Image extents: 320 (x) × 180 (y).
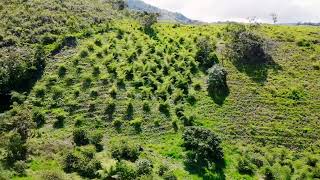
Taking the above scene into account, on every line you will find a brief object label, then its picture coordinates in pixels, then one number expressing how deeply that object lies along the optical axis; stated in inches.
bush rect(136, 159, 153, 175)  1329.7
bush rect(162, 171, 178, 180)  1342.0
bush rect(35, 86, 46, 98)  1797.7
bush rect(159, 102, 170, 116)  1746.9
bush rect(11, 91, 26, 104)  1739.2
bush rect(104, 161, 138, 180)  1300.5
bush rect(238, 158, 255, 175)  1501.0
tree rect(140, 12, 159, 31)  2430.5
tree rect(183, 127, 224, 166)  1498.7
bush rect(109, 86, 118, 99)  1814.3
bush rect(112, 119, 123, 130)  1660.8
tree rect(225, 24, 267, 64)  2141.7
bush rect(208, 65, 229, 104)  1869.8
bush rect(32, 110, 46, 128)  1631.8
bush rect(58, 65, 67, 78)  1920.0
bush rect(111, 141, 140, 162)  1450.3
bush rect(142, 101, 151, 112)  1745.9
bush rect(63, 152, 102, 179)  1319.7
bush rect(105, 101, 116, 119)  1716.1
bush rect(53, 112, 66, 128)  1631.6
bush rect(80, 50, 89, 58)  2041.8
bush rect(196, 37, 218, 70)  2060.3
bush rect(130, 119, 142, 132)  1663.9
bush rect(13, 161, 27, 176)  1282.9
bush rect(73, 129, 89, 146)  1508.7
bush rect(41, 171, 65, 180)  1206.8
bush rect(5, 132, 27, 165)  1348.2
